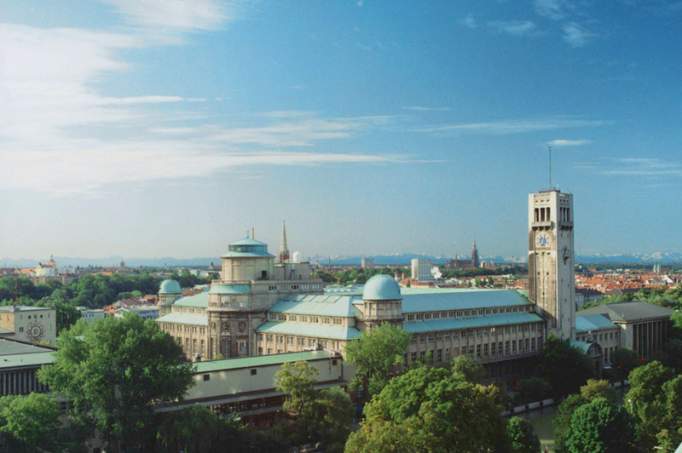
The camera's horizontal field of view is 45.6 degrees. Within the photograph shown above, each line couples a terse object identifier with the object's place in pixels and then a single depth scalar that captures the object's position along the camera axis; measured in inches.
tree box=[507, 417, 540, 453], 2247.8
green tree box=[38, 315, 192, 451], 2377.0
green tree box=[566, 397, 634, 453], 2251.5
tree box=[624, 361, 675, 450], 2500.0
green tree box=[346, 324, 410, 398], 3125.0
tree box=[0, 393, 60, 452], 2130.9
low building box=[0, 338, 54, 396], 2501.2
